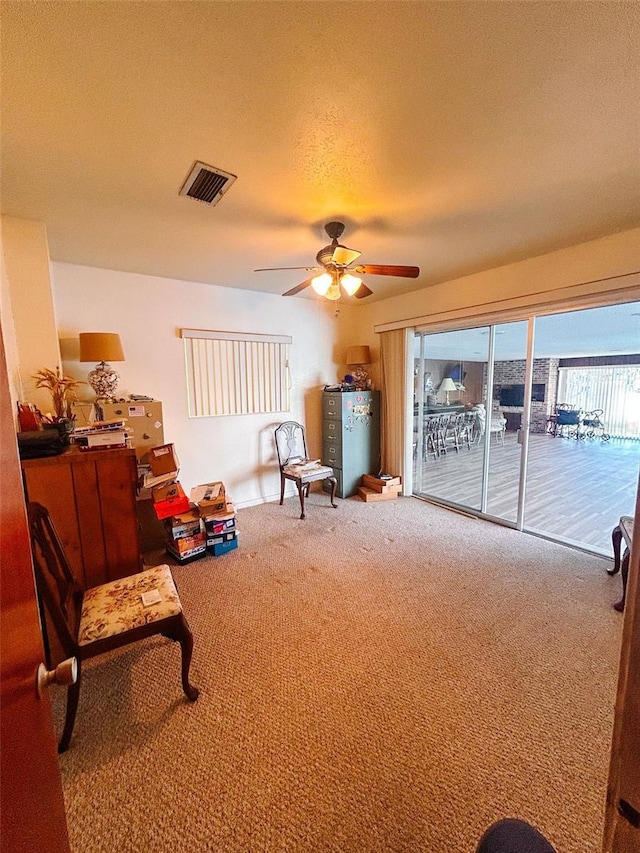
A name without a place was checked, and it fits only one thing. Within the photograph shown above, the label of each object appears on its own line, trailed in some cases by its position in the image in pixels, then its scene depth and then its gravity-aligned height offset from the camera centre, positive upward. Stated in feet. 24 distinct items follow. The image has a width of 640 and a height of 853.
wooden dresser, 5.71 -2.09
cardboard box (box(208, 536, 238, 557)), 9.58 -4.66
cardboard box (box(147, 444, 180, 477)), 9.49 -2.11
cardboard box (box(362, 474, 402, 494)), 13.80 -4.20
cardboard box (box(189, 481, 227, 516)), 9.41 -3.23
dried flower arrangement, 6.90 -0.05
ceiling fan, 7.43 +2.58
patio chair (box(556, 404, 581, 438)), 26.99 -3.47
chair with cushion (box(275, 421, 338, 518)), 12.29 -3.17
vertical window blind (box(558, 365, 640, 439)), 24.61 -1.30
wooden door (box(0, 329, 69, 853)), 1.72 -1.83
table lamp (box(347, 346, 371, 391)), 14.65 +0.94
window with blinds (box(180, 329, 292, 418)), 12.17 +0.45
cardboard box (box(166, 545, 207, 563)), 9.12 -4.63
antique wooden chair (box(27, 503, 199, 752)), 4.44 -3.31
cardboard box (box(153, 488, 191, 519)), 8.79 -3.18
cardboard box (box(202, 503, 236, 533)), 9.44 -3.85
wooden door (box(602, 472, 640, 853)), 1.64 -1.84
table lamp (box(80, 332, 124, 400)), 8.75 +0.81
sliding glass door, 11.57 -2.85
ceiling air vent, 5.71 +3.58
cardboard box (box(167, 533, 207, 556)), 9.12 -4.33
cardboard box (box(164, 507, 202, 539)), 9.11 -3.78
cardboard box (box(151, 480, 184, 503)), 8.93 -2.81
